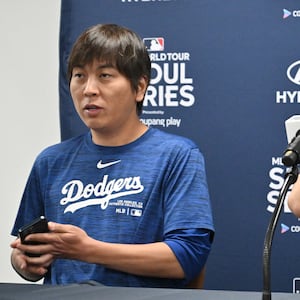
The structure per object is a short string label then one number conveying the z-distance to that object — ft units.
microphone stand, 6.84
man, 8.51
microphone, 6.98
